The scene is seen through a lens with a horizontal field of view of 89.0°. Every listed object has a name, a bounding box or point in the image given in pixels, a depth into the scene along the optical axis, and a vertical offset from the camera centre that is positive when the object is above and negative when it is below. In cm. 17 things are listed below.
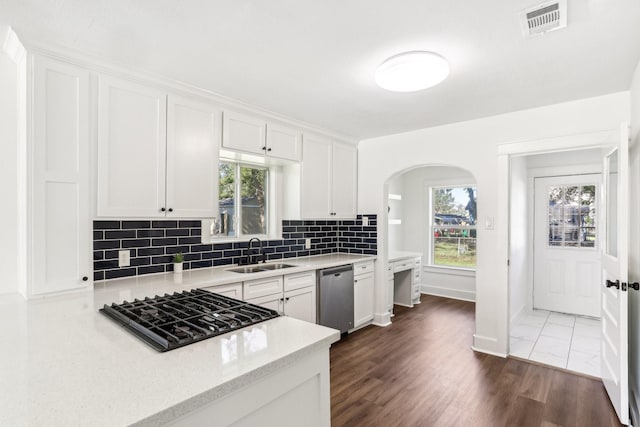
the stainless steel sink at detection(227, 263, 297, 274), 307 -55
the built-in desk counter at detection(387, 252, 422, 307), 491 -105
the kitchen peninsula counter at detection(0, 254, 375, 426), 78 -47
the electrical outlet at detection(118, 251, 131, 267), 248 -35
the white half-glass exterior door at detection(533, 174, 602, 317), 436 -44
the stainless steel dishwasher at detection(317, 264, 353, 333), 338 -91
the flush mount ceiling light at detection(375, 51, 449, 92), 199 +90
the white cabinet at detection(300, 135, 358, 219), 363 +40
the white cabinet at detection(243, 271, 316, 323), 276 -74
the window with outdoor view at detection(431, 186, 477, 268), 548 -24
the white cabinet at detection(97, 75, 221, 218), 214 +44
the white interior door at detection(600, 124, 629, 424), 205 -46
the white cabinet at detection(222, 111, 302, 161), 285 +73
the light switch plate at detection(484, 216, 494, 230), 327 -10
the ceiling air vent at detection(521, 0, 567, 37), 155 +97
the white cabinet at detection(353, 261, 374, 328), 382 -98
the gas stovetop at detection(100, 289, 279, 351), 118 -45
